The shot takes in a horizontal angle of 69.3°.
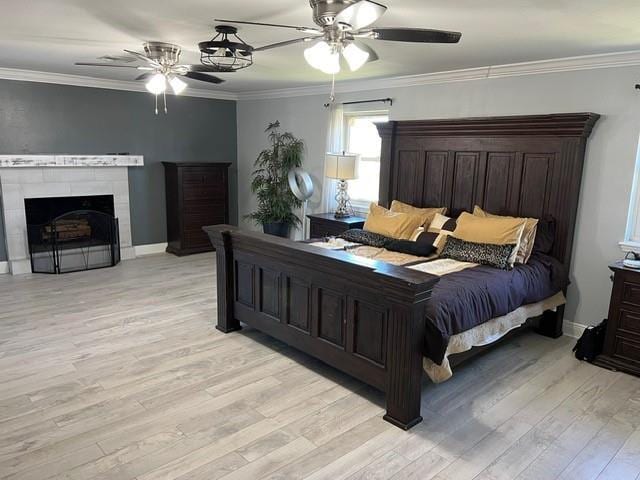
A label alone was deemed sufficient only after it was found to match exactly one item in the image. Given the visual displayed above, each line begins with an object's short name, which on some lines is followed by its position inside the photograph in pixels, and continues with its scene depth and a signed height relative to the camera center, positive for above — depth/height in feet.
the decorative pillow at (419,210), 14.99 -1.54
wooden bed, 8.77 -2.14
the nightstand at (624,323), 10.85 -3.63
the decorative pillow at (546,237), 13.01 -1.94
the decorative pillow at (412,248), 13.34 -2.43
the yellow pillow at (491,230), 12.33 -1.75
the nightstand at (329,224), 17.30 -2.35
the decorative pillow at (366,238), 14.33 -2.36
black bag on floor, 11.60 -4.34
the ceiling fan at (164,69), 11.92 +2.27
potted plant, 21.12 -1.24
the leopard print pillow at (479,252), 11.91 -2.31
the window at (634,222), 12.03 -1.38
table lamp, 17.07 -0.15
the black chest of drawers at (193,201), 21.50 -2.03
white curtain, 19.33 +1.06
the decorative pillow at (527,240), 12.49 -1.97
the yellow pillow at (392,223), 14.60 -1.91
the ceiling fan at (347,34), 7.04 +2.06
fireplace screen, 18.84 -3.64
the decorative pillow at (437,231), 13.65 -2.03
